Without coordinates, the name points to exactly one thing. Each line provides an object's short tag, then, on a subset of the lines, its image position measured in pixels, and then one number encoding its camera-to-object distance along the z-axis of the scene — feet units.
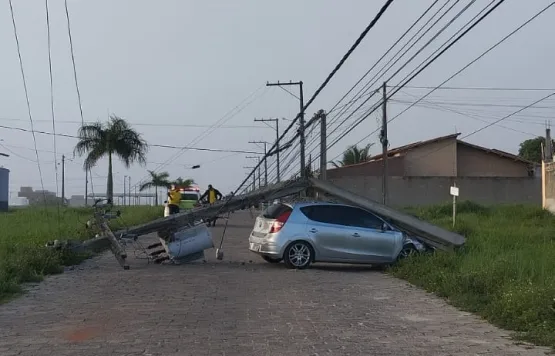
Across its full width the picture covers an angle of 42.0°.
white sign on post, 89.25
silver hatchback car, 53.93
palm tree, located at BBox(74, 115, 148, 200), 154.61
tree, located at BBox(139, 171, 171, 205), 262.47
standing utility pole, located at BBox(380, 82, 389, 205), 116.47
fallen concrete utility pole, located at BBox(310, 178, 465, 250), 56.70
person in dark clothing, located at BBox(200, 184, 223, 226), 81.05
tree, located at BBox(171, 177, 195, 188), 271.78
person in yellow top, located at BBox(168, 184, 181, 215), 88.01
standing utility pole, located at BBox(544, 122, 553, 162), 133.04
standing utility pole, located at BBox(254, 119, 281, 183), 212.86
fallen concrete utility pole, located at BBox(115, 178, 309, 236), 58.26
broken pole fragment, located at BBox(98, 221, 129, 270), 54.44
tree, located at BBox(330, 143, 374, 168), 252.62
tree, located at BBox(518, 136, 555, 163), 261.65
